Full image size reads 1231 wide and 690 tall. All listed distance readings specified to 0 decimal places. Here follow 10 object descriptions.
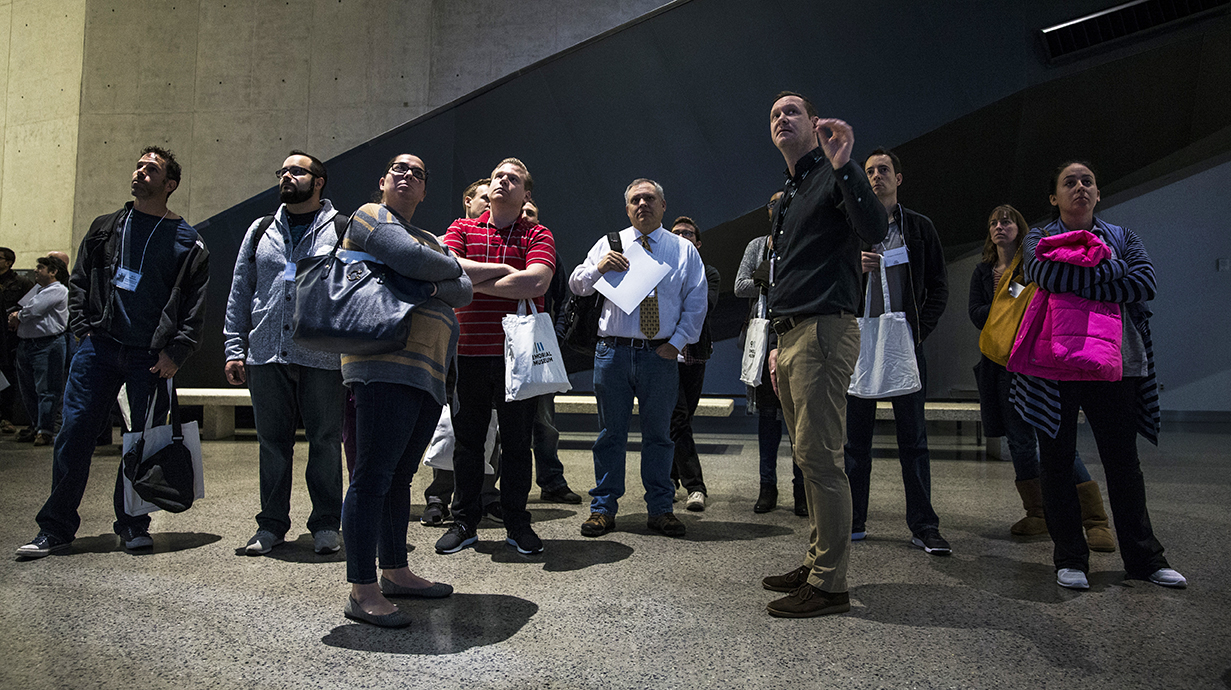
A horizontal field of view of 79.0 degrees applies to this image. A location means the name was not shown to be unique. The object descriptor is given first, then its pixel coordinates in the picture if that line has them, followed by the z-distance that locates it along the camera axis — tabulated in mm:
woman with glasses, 1992
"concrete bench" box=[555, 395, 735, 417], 6043
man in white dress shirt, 3195
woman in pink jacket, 2426
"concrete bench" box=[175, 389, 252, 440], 6539
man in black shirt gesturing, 2158
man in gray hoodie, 2893
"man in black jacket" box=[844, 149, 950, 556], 2988
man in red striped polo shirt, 2822
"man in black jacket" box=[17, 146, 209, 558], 2830
